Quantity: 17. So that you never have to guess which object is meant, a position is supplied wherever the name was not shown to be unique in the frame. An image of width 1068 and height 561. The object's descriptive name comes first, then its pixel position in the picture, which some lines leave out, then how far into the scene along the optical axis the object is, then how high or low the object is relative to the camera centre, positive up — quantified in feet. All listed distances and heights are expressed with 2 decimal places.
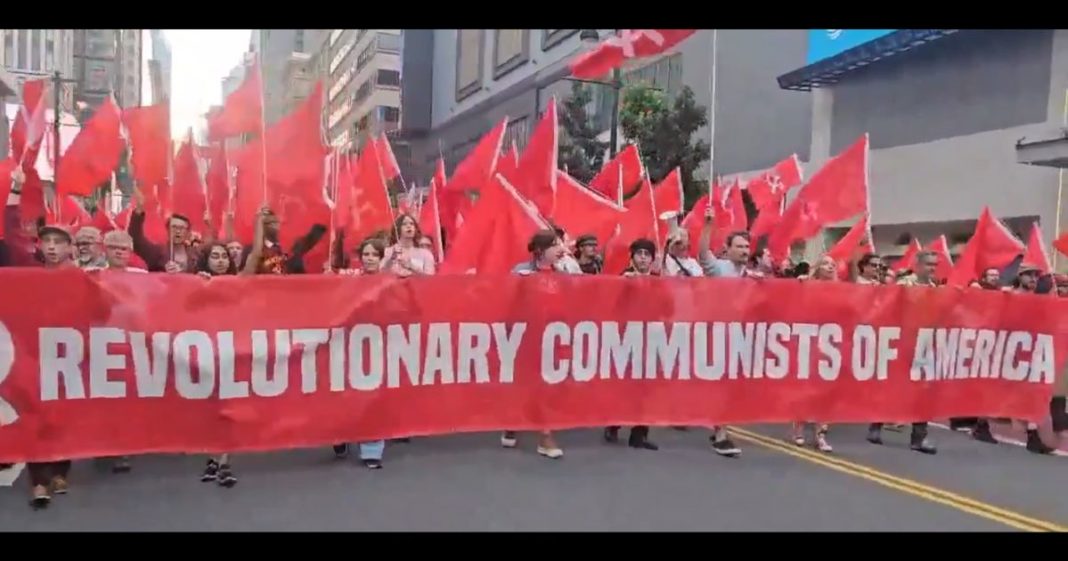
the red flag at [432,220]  30.04 +0.30
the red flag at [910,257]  39.73 -0.56
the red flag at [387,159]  37.47 +2.77
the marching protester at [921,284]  24.84 -1.11
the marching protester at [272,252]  22.13 -0.77
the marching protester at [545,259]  21.97 -0.66
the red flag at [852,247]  27.17 -0.14
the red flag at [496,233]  23.02 -0.06
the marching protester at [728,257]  24.56 -0.50
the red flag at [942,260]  35.56 -0.56
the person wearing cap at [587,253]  24.59 -0.53
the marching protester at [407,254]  22.95 -0.68
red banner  17.63 -2.83
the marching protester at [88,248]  19.01 -0.65
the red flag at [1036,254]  29.09 -0.18
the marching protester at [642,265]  23.17 -0.75
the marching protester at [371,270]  20.36 -1.03
